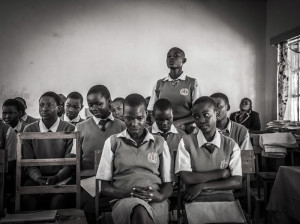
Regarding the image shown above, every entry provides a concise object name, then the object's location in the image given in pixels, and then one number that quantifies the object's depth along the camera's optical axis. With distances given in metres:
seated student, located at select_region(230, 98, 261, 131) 6.04
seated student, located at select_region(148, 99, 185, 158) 2.85
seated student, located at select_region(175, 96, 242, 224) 1.97
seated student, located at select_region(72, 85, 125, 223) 2.70
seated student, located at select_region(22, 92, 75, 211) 2.22
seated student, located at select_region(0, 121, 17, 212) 2.58
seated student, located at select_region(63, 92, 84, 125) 4.16
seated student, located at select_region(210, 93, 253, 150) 2.71
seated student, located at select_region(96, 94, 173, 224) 1.85
